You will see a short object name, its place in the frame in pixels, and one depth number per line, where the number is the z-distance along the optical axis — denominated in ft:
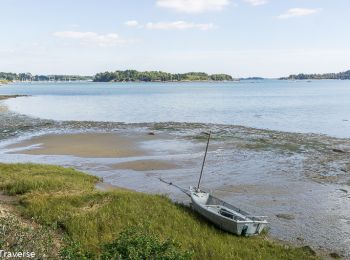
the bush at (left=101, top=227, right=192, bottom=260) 32.48
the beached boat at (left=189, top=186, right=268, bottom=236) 53.67
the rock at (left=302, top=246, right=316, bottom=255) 51.57
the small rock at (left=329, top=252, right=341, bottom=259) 51.34
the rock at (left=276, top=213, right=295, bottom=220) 65.67
